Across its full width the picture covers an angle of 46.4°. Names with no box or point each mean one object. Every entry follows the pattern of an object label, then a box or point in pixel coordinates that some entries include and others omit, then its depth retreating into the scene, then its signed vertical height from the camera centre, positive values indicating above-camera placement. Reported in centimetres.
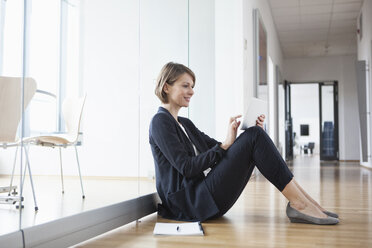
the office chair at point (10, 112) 132 +8
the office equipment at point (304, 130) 1816 +33
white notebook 190 -41
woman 203 -13
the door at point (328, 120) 1156 +48
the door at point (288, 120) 1147 +48
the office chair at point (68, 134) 148 +2
